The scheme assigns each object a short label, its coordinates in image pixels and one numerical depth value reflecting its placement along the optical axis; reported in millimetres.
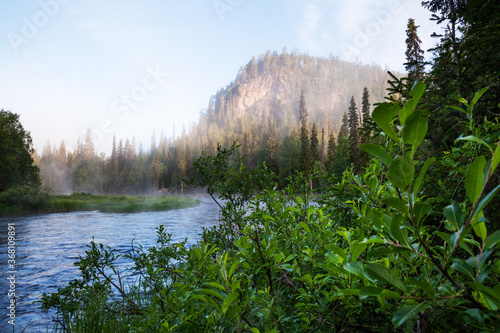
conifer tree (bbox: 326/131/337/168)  52572
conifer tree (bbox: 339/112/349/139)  62662
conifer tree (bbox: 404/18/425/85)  22203
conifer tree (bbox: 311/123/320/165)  48888
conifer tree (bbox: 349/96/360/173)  35156
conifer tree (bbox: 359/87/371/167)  30438
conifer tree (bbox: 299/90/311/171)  42944
